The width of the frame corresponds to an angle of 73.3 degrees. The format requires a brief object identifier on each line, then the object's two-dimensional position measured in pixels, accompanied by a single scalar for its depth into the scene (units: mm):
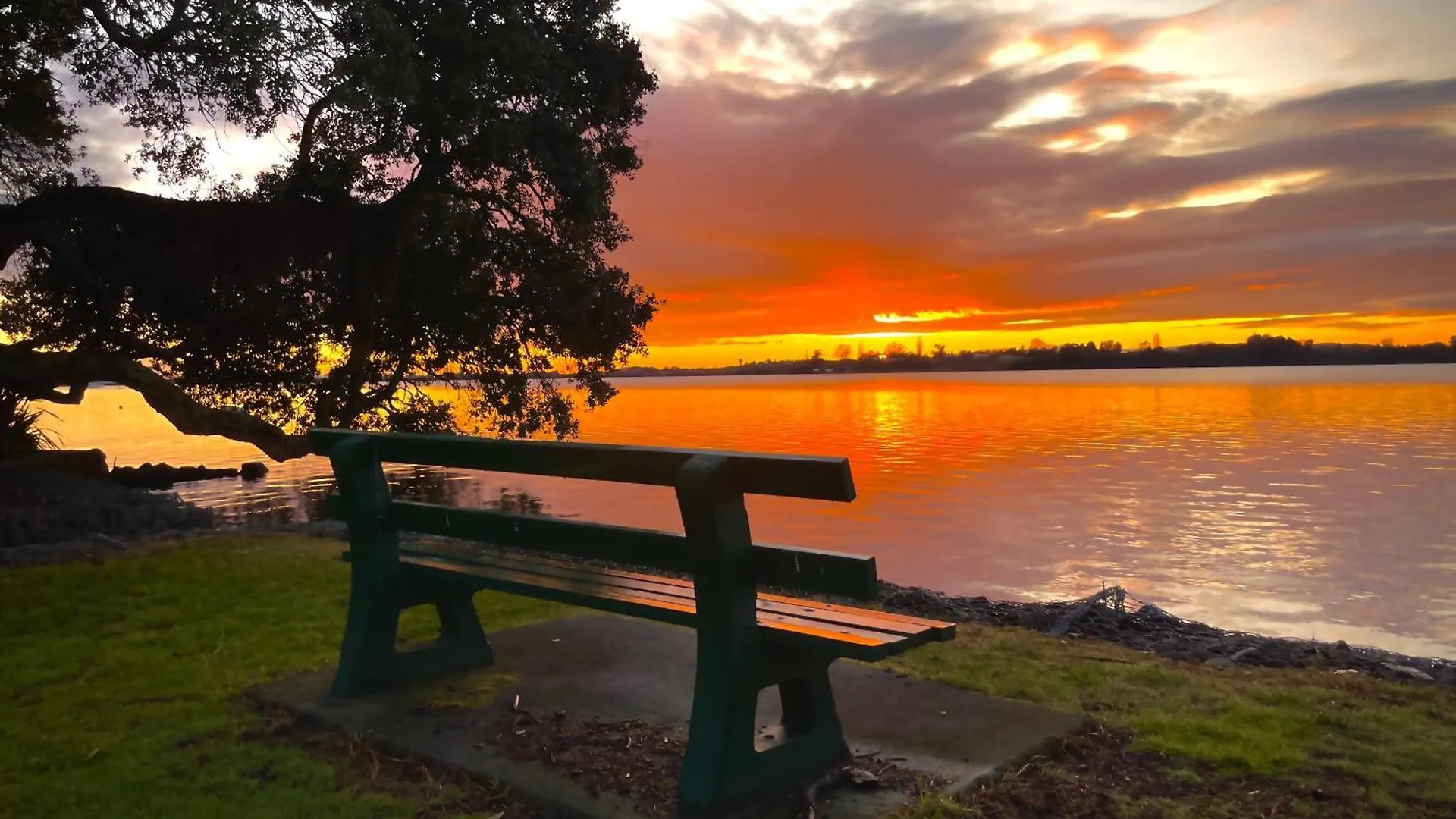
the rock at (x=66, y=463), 16672
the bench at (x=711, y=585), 3094
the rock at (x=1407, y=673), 6121
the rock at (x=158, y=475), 23938
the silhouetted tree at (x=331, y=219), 10180
